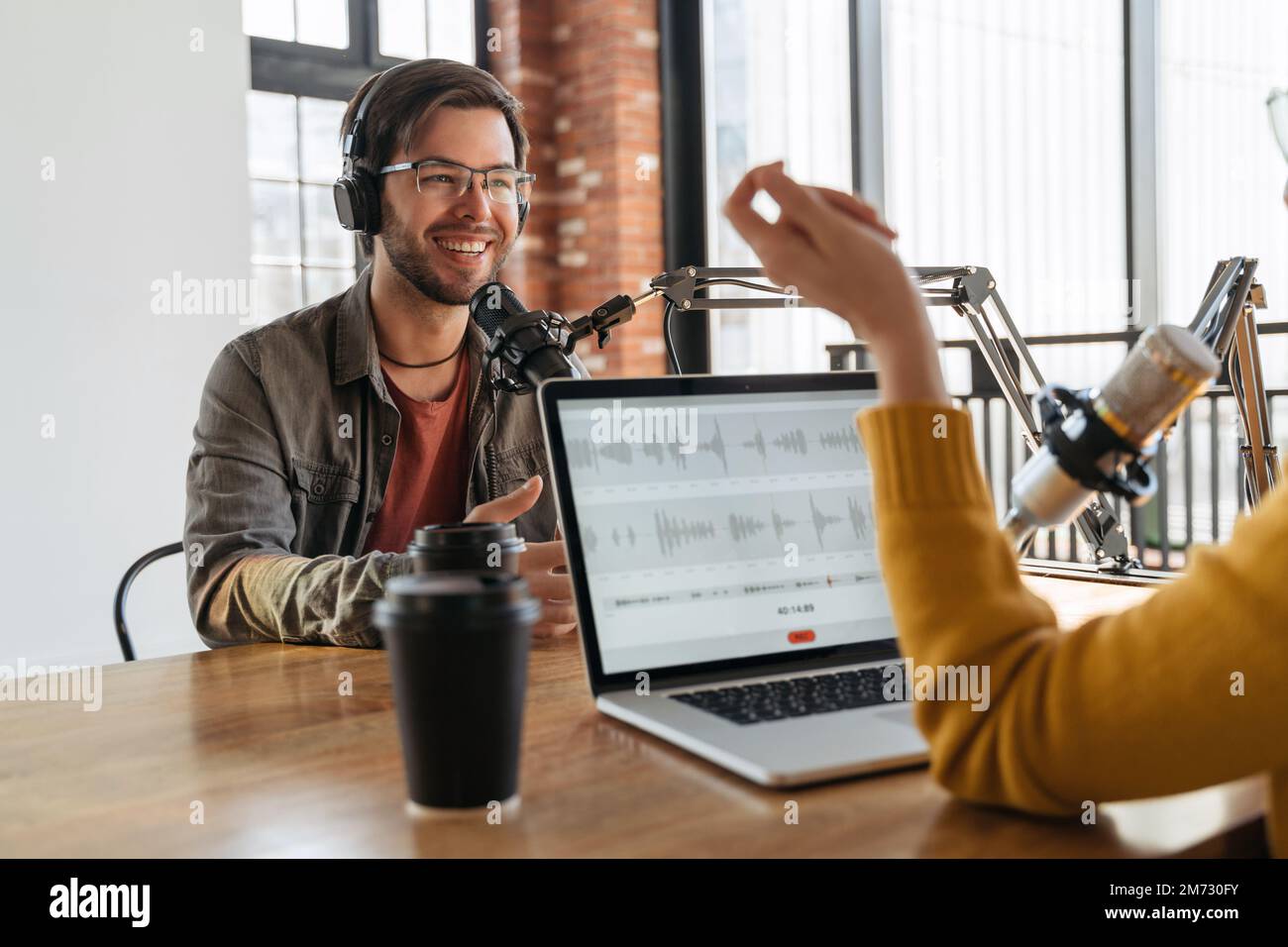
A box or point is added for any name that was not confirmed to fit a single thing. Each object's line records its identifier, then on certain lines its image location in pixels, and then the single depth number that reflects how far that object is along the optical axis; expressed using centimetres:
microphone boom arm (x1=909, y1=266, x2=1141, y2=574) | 138
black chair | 161
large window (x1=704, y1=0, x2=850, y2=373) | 478
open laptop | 92
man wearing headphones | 141
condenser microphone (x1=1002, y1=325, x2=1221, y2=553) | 68
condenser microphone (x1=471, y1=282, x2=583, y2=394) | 110
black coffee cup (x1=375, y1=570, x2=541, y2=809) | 66
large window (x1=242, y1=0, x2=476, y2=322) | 426
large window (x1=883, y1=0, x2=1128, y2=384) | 417
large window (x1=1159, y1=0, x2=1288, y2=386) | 394
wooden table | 64
